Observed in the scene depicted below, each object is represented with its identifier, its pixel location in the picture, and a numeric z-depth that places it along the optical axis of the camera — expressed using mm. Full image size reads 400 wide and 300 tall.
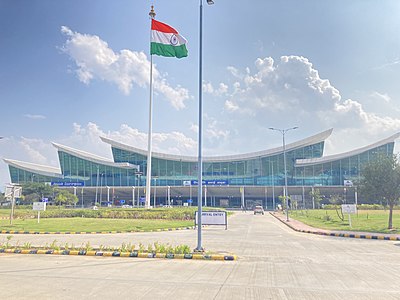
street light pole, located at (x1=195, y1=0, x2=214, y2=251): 13086
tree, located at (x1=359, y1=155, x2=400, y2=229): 23606
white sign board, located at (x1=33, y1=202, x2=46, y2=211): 27183
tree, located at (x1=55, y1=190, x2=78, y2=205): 65312
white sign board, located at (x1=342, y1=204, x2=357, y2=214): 25691
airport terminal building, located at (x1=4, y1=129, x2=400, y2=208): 82062
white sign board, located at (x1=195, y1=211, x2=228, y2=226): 20844
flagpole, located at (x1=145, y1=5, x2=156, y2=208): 43906
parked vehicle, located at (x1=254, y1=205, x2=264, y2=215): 56184
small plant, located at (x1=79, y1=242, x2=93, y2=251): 12858
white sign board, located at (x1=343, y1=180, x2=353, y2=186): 77562
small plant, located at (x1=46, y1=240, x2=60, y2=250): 13219
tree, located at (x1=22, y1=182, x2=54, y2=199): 71125
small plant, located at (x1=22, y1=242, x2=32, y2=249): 13672
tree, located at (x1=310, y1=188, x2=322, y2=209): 55922
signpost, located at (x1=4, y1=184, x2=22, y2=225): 24995
